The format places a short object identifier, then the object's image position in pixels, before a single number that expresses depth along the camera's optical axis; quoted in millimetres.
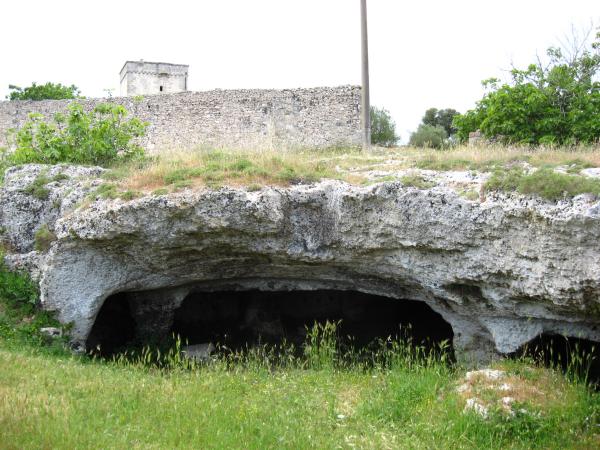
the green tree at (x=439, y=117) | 48344
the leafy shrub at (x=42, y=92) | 42281
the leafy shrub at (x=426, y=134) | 33162
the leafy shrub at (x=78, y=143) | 11906
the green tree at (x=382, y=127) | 36250
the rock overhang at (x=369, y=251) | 6953
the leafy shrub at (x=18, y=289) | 9203
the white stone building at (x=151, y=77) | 38594
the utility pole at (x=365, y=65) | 15570
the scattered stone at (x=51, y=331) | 8680
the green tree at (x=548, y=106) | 19750
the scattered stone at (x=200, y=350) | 9789
